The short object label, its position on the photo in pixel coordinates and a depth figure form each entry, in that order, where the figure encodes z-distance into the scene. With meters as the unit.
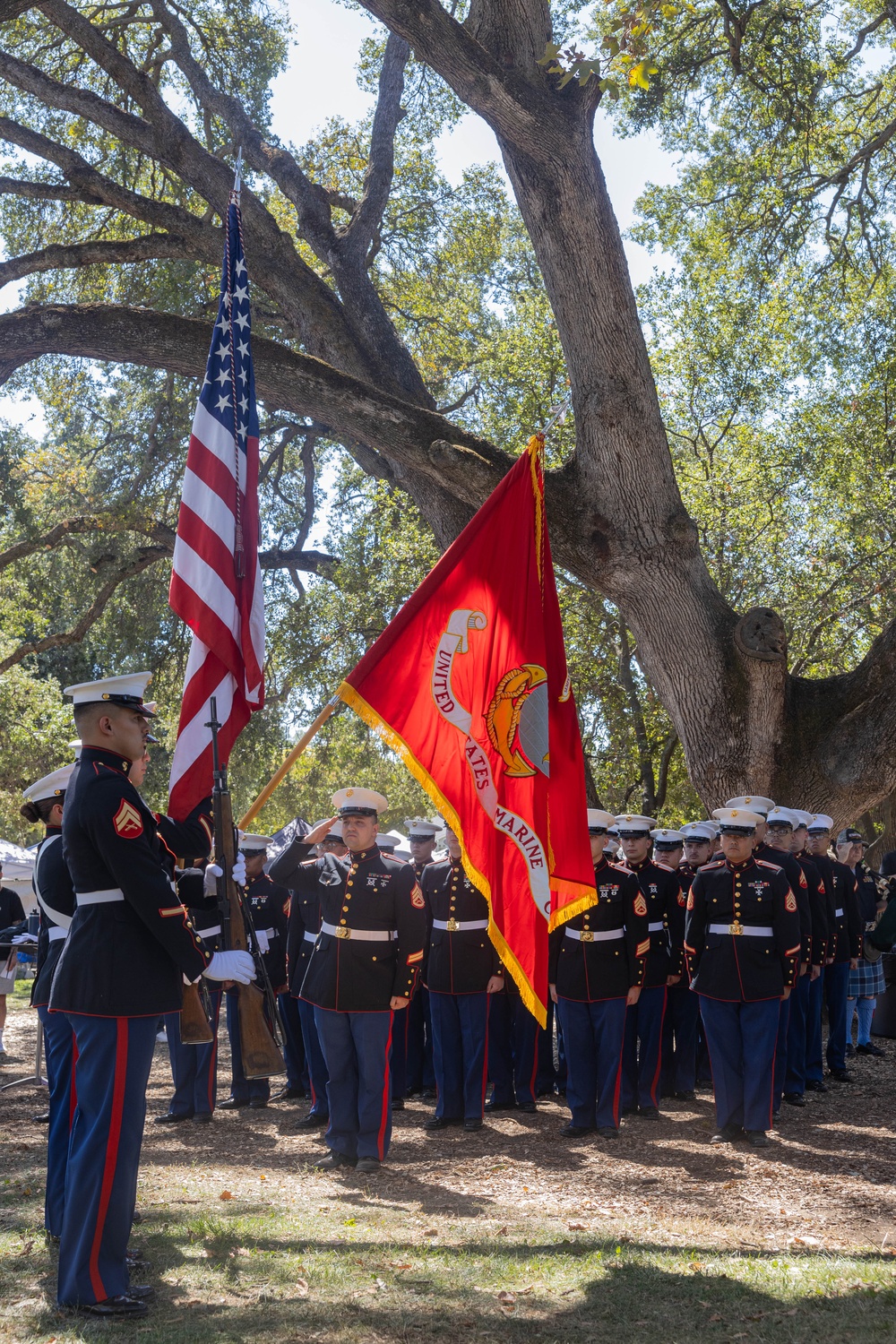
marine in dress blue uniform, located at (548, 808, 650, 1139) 8.17
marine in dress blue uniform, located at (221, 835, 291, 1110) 9.80
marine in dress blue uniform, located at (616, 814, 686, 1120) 9.08
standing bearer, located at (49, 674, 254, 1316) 4.34
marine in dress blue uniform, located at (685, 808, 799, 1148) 7.81
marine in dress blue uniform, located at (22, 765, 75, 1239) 5.06
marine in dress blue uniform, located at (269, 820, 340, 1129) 7.44
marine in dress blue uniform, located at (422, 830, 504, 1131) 8.63
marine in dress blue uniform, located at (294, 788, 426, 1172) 7.13
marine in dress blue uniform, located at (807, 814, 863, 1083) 10.71
